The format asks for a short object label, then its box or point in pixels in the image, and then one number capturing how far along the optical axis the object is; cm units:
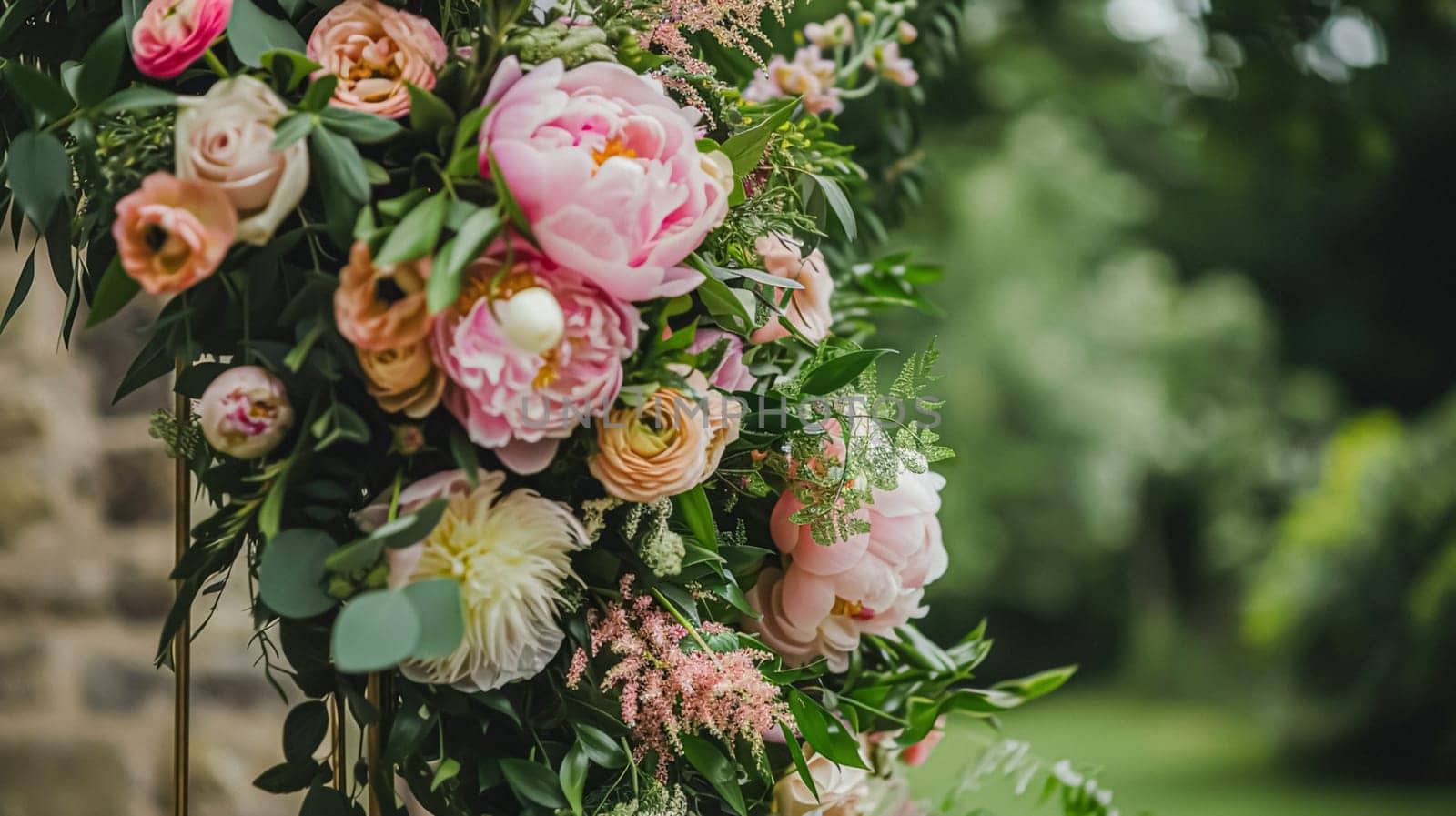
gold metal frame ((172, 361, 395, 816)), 47
